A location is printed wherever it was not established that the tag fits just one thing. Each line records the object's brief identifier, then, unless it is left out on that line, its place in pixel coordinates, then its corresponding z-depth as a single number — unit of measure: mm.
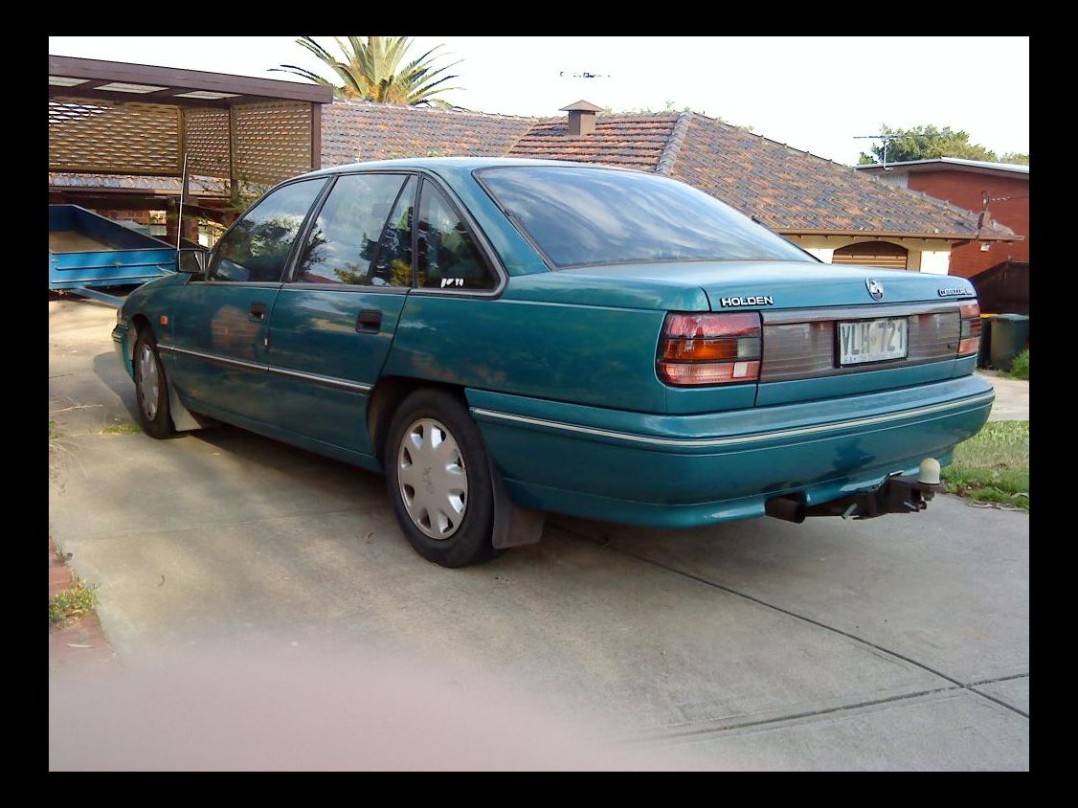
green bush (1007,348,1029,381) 17750
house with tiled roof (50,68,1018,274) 21047
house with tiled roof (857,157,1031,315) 28688
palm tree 42406
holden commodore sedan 3646
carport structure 10945
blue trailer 13219
